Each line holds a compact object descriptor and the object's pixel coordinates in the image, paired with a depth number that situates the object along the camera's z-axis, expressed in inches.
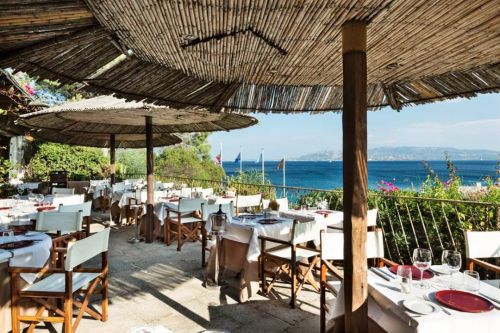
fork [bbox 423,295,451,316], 72.6
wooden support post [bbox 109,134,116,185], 407.2
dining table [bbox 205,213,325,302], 155.7
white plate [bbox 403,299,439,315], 72.4
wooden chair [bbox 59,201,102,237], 208.5
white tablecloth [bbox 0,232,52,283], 117.7
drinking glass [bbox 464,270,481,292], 84.8
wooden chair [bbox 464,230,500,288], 122.0
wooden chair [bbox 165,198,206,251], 246.4
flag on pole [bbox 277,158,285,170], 535.6
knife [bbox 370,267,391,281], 93.4
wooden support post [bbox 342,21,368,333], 83.4
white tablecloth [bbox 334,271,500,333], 68.9
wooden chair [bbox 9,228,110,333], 110.2
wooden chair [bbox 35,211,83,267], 167.2
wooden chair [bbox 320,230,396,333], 115.4
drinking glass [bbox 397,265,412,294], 83.5
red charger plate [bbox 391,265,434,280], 94.9
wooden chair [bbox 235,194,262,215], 259.3
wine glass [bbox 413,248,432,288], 90.5
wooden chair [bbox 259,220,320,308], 150.9
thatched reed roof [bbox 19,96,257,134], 243.0
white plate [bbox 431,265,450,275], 98.1
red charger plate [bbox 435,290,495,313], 73.7
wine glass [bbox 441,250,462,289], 89.6
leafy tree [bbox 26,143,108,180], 537.6
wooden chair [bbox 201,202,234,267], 218.9
